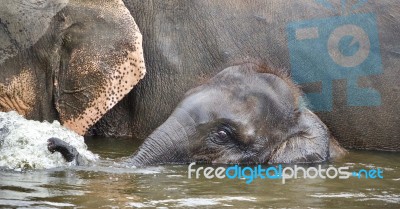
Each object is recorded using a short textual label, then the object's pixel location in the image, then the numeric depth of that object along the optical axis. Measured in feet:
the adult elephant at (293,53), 44.01
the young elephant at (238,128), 38.09
